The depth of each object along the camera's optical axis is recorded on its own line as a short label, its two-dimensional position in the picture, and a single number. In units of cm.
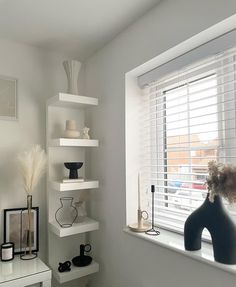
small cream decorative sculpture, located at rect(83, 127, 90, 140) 187
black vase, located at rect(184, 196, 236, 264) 106
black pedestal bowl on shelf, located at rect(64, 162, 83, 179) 181
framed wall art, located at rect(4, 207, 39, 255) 176
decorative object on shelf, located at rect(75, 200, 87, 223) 190
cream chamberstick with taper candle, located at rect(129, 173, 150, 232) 154
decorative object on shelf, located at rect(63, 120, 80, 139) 181
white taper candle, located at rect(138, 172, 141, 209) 166
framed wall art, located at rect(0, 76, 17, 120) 183
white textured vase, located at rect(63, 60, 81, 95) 187
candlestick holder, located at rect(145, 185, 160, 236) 151
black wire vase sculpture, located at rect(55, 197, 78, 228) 192
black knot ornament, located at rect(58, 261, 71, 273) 174
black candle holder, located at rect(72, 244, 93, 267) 182
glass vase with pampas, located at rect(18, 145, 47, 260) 171
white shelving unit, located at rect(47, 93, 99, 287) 175
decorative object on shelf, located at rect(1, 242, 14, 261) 162
